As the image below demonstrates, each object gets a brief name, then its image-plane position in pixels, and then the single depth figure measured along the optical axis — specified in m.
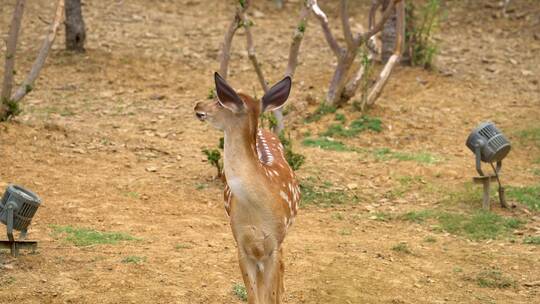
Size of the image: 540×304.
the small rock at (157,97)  25.87
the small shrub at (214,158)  18.91
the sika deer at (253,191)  10.74
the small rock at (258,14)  34.75
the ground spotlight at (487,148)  18.08
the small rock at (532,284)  14.75
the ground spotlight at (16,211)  13.88
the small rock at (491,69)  29.06
